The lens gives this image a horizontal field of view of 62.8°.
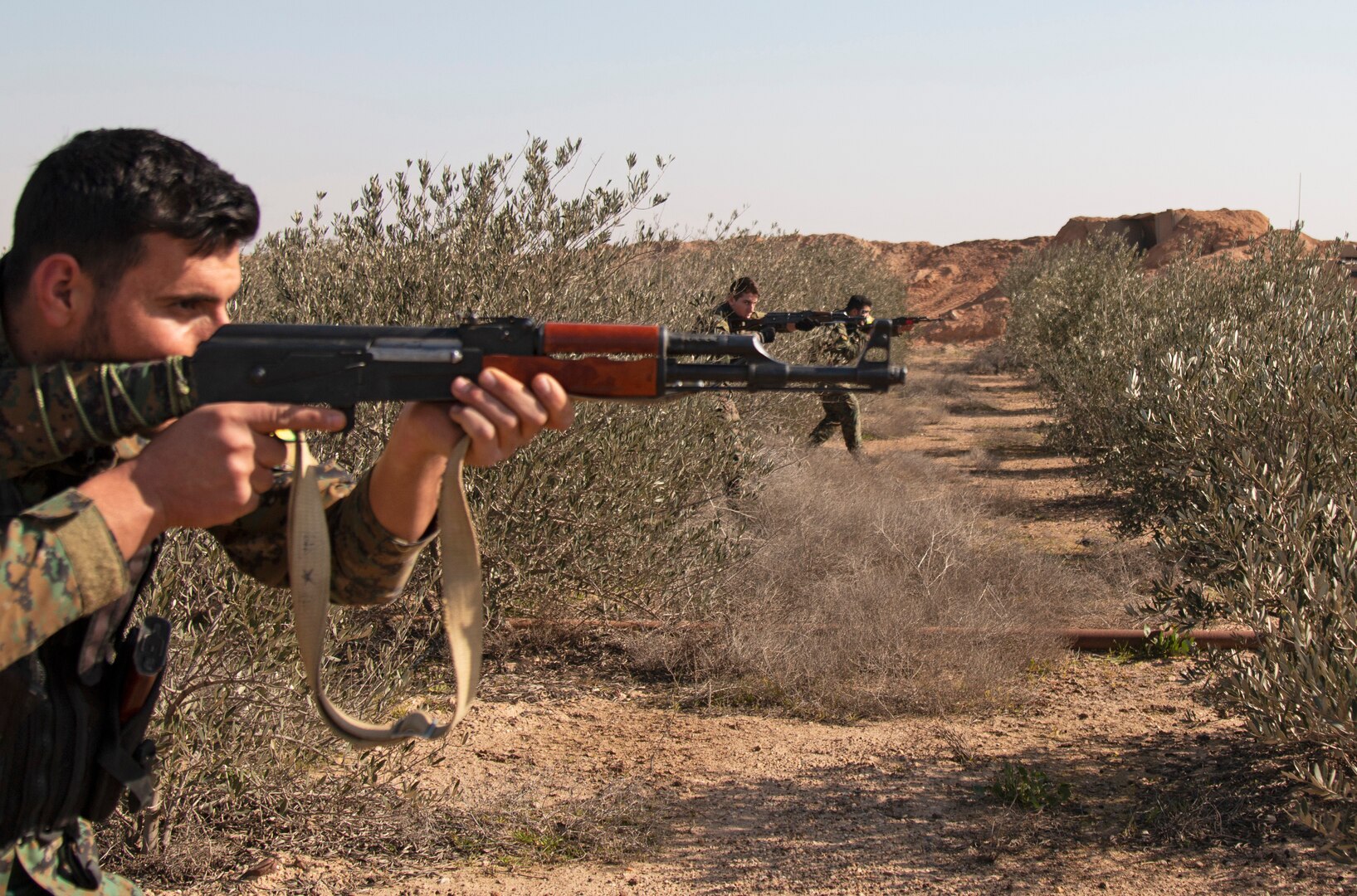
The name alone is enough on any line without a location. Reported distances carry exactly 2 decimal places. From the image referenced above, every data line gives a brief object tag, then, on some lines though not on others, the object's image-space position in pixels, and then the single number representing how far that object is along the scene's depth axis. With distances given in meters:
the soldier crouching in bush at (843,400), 10.93
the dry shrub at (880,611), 5.56
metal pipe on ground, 6.04
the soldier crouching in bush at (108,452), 1.51
